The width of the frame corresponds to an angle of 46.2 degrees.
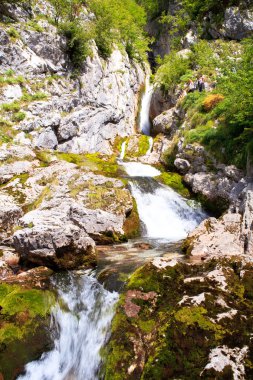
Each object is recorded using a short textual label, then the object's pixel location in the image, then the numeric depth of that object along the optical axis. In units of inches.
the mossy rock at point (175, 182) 659.0
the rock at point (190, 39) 1190.3
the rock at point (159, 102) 1092.2
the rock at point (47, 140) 801.6
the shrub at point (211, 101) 729.4
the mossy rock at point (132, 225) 496.4
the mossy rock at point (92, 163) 691.4
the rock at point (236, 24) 1012.5
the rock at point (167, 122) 929.0
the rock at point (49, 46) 925.8
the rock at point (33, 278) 295.0
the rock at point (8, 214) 477.7
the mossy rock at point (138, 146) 972.6
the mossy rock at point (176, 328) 190.7
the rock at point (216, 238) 358.0
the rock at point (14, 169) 580.5
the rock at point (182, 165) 687.1
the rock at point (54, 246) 339.0
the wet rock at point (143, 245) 428.8
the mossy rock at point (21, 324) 227.0
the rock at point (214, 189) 574.2
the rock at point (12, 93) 821.2
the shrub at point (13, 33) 880.9
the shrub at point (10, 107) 793.7
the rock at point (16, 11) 923.4
